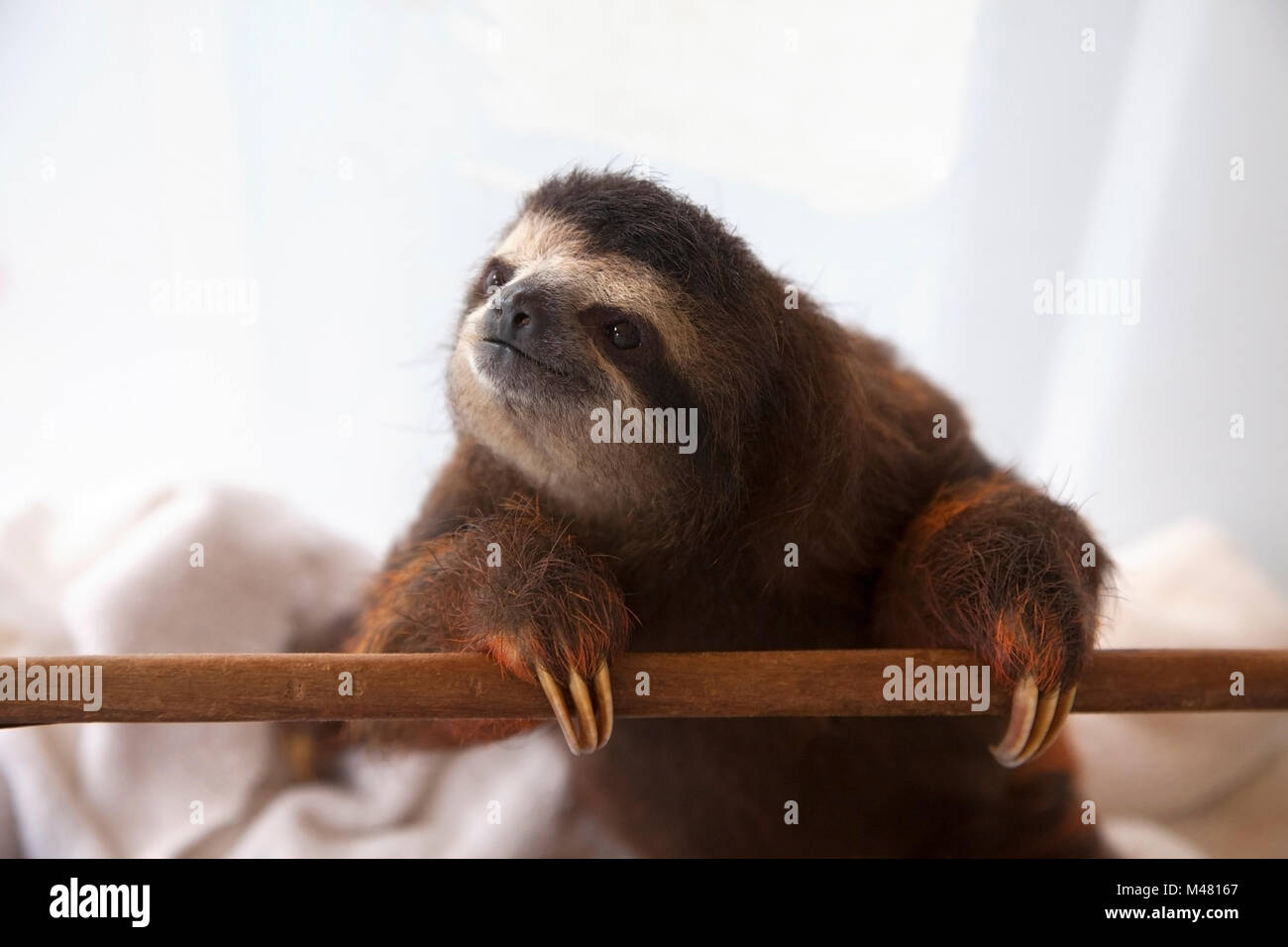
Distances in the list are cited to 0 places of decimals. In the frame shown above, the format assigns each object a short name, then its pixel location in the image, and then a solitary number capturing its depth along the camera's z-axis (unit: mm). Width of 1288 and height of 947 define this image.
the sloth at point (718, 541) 393
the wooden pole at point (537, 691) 371
